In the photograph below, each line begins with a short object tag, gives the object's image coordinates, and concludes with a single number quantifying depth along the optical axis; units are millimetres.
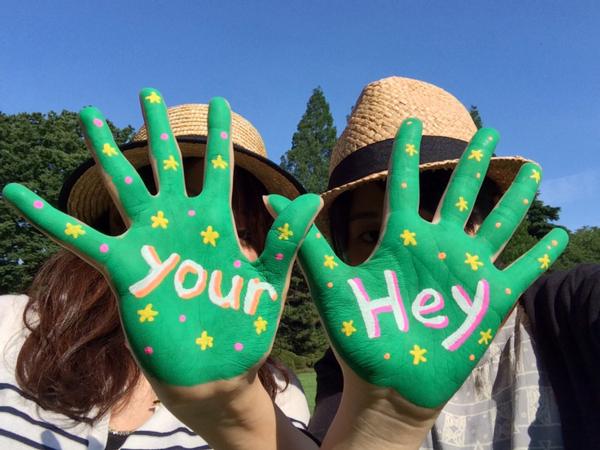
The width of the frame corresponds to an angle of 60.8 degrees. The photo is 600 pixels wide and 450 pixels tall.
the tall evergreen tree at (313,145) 28594
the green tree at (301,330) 22516
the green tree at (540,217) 28438
